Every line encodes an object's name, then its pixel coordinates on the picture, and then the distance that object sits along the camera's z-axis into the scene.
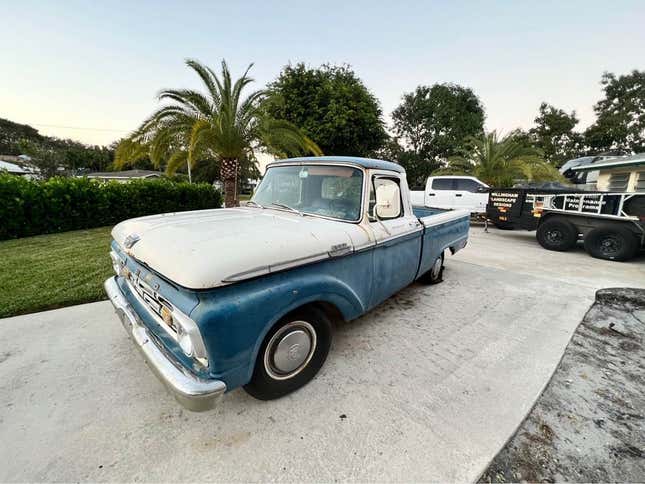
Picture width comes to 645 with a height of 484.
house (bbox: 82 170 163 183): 38.99
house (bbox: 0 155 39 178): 23.02
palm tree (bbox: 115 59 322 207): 8.34
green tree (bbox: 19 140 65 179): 22.47
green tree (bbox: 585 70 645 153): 26.66
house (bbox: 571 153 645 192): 10.18
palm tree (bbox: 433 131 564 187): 13.06
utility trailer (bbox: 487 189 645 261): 6.20
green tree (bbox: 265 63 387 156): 15.74
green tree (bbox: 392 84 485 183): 27.83
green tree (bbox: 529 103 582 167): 29.58
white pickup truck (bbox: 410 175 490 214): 11.26
